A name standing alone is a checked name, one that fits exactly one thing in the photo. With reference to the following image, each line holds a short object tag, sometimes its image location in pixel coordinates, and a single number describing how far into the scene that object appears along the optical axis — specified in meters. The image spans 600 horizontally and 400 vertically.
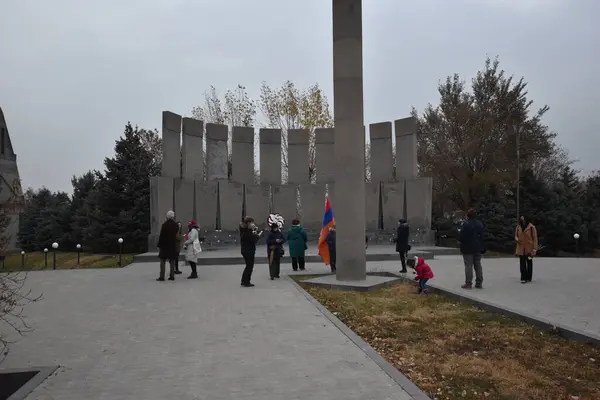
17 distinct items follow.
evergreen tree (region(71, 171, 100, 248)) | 34.88
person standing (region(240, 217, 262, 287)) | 13.03
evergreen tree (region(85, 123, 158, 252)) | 31.75
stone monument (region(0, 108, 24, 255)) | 26.53
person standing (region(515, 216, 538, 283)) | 12.51
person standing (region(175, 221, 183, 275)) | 14.91
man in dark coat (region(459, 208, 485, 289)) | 11.95
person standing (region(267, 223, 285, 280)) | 14.23
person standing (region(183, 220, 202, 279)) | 14.76
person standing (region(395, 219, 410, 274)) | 15.22
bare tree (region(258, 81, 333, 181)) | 40.72
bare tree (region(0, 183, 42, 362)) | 4.99
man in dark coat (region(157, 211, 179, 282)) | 14.06
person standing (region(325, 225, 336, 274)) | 15.88
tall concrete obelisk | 13.05
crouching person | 11.66
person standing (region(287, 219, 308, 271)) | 16.59
